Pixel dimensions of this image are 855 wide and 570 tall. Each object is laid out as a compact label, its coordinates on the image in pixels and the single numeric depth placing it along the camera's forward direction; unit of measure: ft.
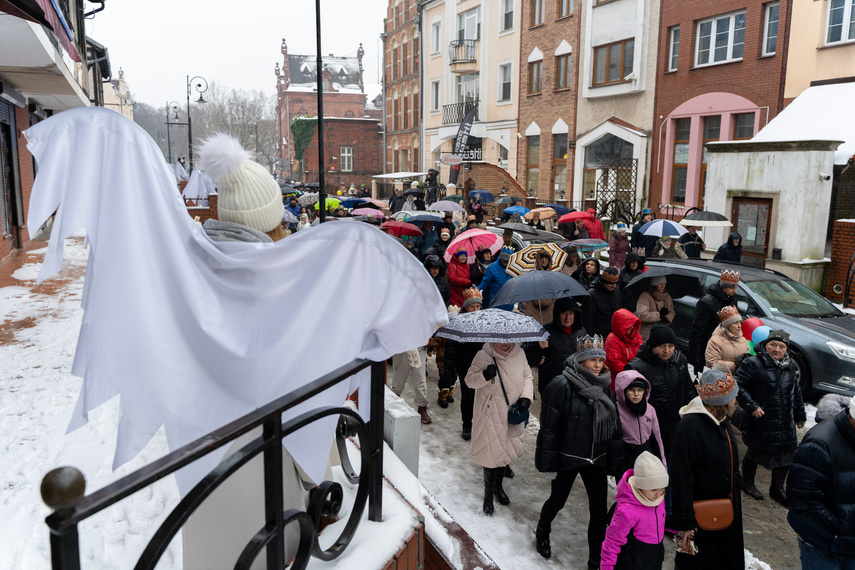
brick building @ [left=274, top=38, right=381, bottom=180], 274.77
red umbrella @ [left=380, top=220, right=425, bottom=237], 44.45
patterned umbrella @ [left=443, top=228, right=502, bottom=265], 35.37
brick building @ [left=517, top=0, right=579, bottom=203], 92.89
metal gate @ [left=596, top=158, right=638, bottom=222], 82.28
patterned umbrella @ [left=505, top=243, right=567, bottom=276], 31.35
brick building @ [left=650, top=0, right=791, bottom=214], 63.98
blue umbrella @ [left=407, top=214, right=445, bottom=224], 45.68
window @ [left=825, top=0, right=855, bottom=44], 54.54
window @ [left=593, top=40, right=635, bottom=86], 82.17
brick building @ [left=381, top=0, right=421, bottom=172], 144.77
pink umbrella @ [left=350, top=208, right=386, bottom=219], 60.13
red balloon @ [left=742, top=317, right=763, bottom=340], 24.07
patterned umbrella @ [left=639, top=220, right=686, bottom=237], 42.83
